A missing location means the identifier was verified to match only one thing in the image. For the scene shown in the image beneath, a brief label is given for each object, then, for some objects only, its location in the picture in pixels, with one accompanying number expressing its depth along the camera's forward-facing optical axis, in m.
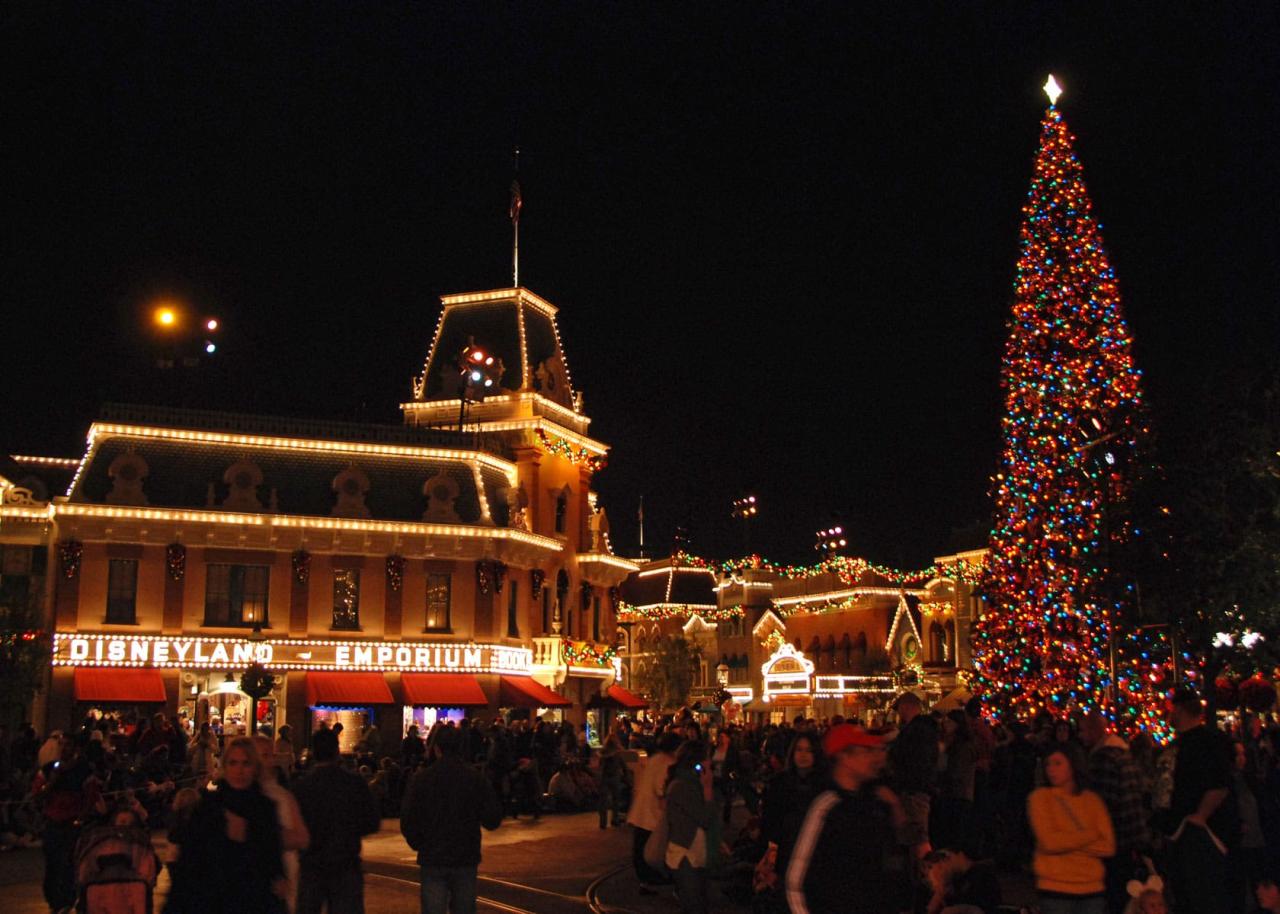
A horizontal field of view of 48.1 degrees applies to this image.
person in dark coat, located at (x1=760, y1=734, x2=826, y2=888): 10.89
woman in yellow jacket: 9.12
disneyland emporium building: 37.59
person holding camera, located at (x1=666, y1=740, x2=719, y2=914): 12.26
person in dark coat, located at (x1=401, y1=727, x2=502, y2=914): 10.27
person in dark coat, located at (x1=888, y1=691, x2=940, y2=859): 12.45
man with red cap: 6.44
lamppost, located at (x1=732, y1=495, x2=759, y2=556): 90.78
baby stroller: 8.34
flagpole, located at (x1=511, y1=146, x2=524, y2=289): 51.66
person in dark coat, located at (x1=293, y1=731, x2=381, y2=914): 10.01
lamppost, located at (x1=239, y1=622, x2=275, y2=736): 29.33
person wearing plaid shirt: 11.38
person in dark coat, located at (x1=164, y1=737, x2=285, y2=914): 8.35
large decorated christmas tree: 28.47
